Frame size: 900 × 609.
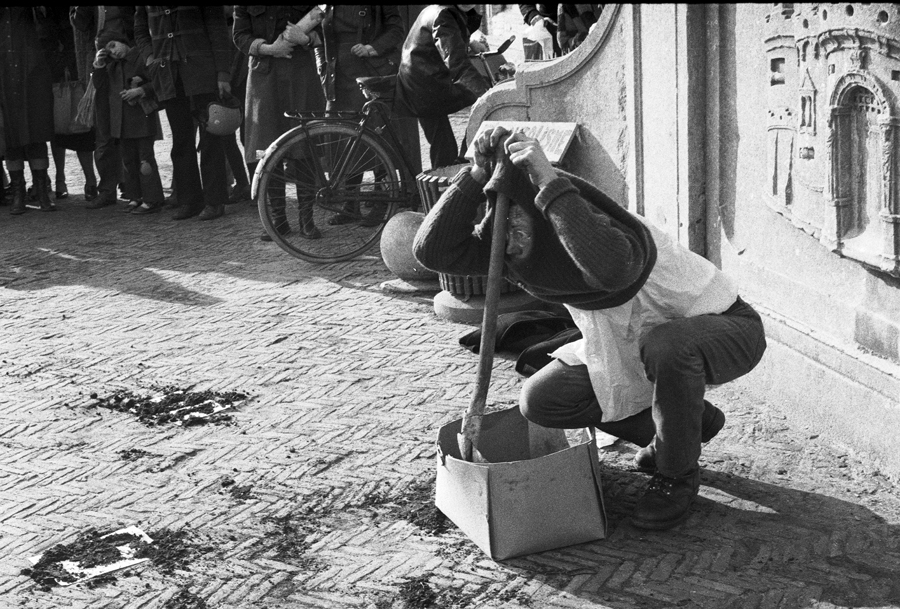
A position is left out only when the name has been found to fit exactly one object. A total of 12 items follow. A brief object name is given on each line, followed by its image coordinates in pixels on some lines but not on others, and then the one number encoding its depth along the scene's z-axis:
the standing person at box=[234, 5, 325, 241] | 9.05
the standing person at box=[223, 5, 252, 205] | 10.23
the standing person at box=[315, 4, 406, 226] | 8.80
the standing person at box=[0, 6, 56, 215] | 10.94
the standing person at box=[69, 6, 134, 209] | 10.34
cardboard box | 3.70
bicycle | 7.82
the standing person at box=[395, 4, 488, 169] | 7.43
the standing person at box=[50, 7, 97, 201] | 11.39
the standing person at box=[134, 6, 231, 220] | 9.57
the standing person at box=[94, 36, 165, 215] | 10.23
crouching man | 3.63
